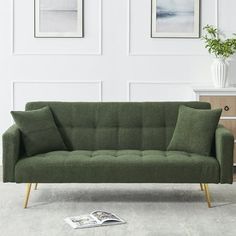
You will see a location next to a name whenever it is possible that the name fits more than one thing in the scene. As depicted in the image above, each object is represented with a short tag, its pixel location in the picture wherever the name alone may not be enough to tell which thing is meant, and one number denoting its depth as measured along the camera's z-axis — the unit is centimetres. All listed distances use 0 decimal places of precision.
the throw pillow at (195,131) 478
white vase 602
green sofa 450
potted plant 602
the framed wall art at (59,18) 625
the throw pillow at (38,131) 478
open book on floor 407
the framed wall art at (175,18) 625
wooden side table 586
